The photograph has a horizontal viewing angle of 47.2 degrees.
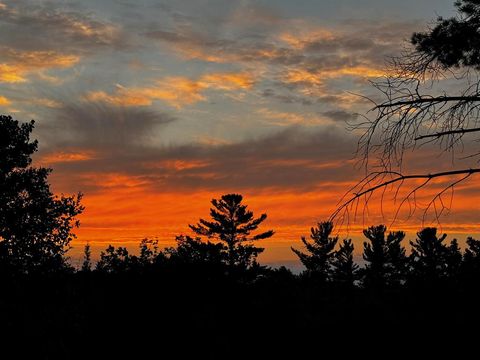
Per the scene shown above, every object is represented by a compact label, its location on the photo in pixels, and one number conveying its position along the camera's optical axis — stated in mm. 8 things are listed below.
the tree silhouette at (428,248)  41519
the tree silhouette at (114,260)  25111
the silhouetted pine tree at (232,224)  54344
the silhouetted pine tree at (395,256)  53156
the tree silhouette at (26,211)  28312
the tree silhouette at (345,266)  57031
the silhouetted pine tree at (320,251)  60031
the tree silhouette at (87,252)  77400
